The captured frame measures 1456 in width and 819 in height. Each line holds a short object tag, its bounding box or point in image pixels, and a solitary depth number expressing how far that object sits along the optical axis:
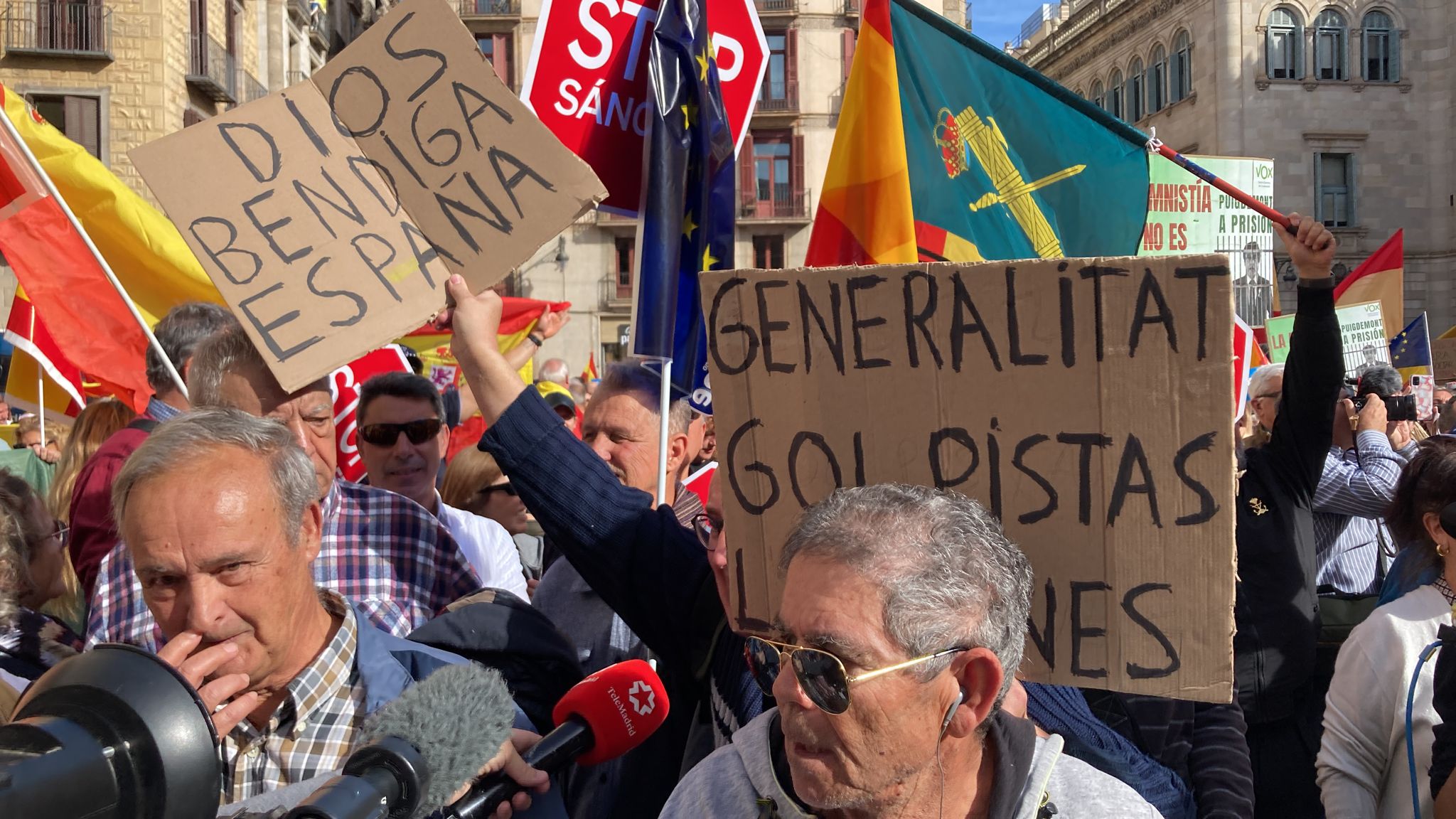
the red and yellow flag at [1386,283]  11.75
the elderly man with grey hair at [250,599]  2.11
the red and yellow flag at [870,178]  4.12
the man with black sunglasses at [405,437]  4.13
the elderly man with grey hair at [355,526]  2.99
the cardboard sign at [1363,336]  10.91
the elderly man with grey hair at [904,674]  1.81
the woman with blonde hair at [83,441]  4.70
